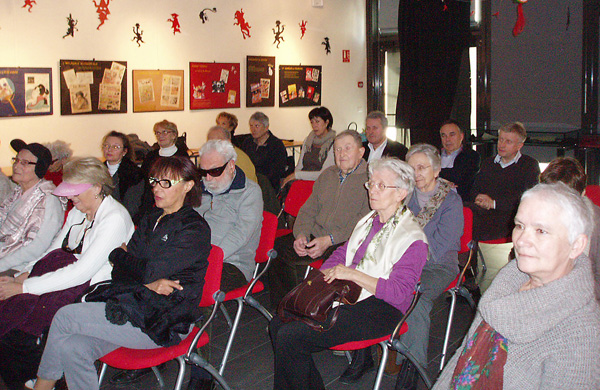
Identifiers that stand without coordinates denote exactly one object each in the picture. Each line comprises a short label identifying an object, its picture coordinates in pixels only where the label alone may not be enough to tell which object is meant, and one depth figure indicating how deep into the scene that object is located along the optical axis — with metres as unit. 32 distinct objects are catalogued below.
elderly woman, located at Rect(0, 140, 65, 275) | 3.55
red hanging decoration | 7.82
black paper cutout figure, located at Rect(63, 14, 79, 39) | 6.56
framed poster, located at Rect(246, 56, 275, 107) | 8.82
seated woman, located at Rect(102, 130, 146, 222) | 4.98
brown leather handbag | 2.66
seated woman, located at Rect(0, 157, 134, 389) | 2.95
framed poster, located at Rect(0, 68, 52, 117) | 6.04
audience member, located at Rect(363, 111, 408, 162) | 5.56
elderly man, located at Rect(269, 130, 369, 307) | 3.82
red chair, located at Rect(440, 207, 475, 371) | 3.38
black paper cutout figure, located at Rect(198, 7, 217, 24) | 7.97
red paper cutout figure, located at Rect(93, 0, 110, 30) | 6.83
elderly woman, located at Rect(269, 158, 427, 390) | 2.71
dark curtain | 8.82
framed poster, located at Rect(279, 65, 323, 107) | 9.43
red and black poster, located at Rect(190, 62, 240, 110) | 8.03
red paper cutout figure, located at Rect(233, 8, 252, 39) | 8.51
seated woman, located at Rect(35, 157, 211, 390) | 2.59
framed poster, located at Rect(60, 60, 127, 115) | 6.61
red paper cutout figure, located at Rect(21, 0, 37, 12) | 6.17
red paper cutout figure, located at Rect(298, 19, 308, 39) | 9.60
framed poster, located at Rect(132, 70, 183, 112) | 7.34
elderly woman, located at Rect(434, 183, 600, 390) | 1.70
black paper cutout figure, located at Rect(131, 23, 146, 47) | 7.21
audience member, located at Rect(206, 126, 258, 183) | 4.94
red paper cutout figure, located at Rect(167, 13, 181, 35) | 7.62
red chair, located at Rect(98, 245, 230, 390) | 2.55
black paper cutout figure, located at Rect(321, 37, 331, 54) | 10.06
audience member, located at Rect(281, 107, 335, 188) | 6.24
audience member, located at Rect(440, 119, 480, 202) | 5.25
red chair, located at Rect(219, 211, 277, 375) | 3.28
